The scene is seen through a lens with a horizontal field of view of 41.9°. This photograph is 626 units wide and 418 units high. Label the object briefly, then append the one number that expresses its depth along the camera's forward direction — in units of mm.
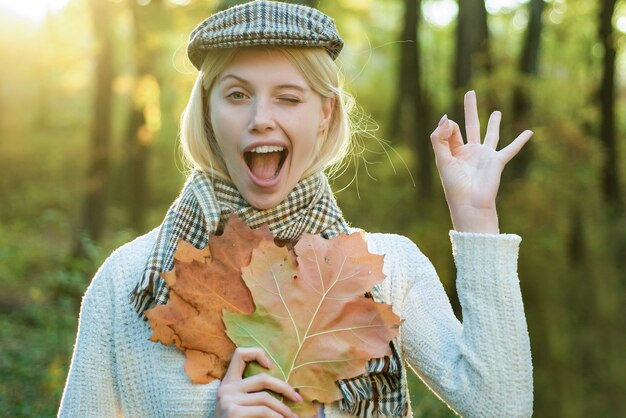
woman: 2070
